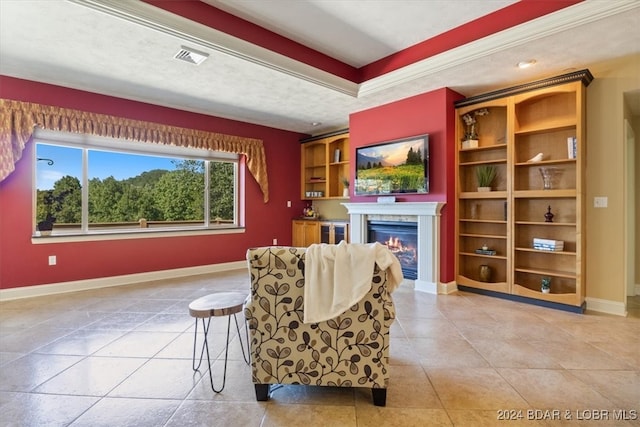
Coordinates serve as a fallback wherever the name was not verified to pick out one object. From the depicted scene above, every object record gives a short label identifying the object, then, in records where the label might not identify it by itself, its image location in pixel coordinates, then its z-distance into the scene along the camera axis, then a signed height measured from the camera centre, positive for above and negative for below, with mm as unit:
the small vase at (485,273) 4117 -803
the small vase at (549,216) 3636 -39
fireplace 4152 -271
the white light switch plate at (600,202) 3367 +114
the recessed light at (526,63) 3291 +1619
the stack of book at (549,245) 3531 -370
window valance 3777 +1249
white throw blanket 1682 -350
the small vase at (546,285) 3613 -857
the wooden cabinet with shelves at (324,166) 6242 +1012
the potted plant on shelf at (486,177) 4098 +485
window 4264 +472
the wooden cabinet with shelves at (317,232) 5777 -347
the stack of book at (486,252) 4043 -510
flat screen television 4270 +698
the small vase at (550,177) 3668 +427
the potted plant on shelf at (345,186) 5996 +548
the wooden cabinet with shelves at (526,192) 3430 +248
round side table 1937 -589
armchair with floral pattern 1709 -672
